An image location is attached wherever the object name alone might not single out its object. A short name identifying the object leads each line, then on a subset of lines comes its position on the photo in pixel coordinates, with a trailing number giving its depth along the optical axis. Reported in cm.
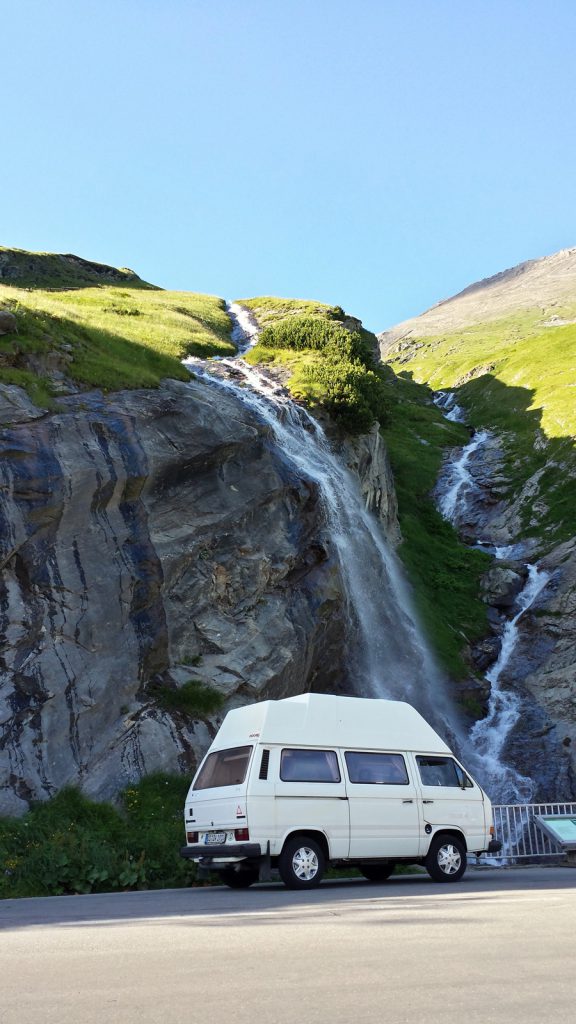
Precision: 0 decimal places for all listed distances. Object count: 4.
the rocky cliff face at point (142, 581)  1966
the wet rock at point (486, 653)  3409
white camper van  1341
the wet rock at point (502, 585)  3809
